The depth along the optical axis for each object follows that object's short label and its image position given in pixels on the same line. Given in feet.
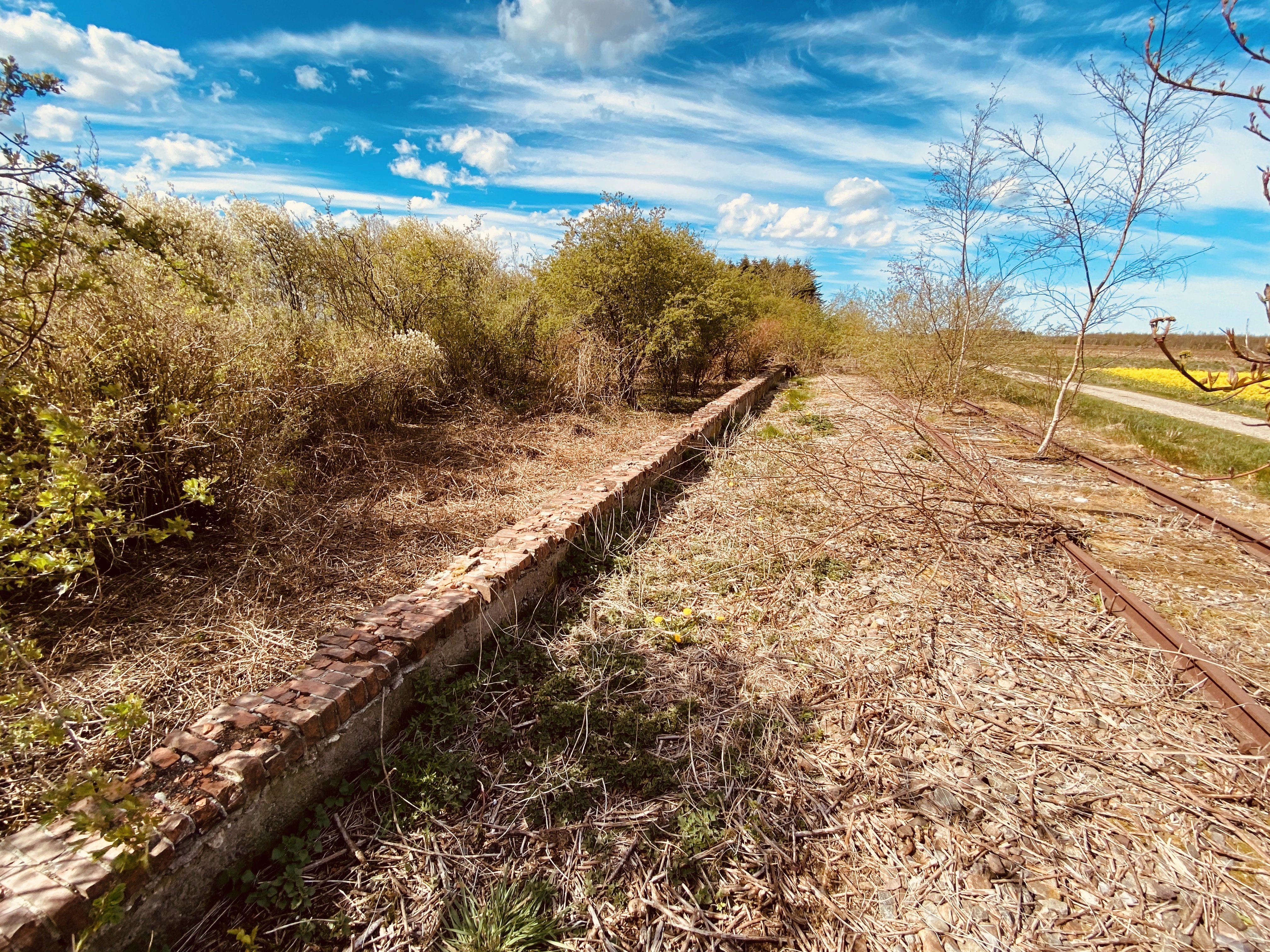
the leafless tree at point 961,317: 34.01
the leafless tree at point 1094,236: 20.58
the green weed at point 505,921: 5.83
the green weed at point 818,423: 28.71
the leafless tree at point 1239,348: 3.84
